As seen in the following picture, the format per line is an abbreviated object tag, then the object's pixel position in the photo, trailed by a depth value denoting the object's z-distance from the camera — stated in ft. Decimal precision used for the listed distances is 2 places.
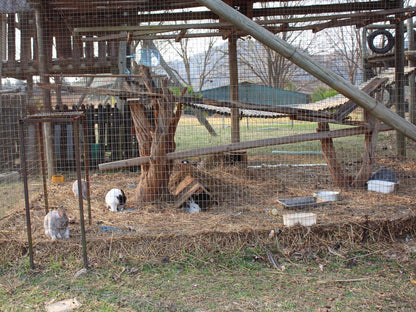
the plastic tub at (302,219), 13.12
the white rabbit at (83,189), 17.19
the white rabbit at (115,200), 16.16
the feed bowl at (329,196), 16.17
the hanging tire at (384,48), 23.95
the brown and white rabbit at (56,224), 12.66
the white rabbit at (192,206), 15.89
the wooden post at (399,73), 24.14
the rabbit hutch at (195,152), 12.75
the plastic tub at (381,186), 17.20
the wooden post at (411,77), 30.26
